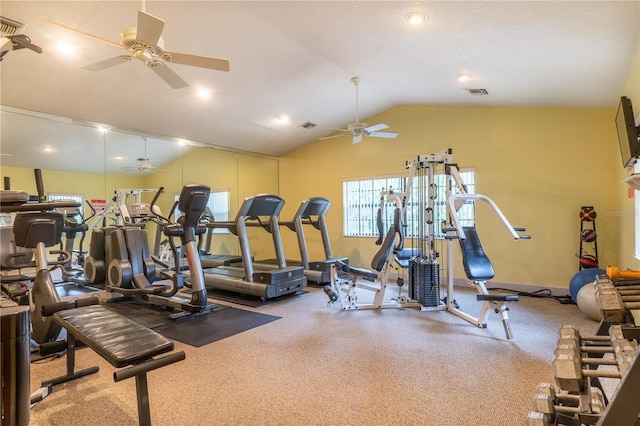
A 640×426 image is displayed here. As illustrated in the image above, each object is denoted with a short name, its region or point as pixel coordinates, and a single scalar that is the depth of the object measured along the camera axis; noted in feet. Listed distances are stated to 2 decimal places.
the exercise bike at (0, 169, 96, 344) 8.81
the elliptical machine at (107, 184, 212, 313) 12.95
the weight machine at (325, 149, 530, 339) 12.64
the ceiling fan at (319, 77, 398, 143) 16.56
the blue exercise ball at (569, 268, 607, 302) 13.70
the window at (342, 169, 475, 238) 20.57
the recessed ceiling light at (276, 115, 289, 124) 20.58
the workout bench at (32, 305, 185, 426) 5.47
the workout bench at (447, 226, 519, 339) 11.10
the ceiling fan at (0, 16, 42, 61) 7.70
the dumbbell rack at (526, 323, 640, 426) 2.86
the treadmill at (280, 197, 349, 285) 19.58
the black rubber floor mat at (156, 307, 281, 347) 11.30
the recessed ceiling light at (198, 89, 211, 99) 16.16
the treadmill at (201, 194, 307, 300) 15.89
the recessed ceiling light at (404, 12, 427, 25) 10.24
